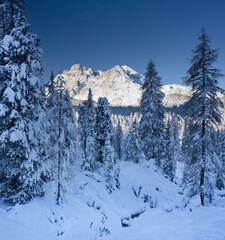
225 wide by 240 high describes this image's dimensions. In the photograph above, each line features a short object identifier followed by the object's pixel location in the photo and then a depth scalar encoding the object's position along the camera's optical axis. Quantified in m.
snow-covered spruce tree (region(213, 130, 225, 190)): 32.38
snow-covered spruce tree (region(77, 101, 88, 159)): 24.79
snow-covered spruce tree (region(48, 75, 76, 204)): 11.72
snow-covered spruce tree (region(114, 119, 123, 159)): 56.68
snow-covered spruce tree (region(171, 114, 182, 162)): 49.19
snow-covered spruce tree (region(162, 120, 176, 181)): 30.48
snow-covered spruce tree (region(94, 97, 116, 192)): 21.58
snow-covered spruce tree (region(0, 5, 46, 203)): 9.18
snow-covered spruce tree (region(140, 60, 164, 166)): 20.36
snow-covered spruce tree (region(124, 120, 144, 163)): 25.26
